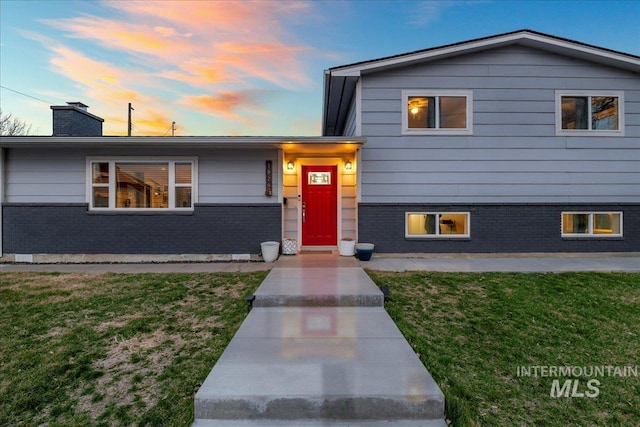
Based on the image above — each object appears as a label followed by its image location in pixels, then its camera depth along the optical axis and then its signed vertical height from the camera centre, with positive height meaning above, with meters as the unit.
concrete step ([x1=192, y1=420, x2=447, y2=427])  1.90 -1.38
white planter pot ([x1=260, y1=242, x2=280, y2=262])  6.74 -0.95
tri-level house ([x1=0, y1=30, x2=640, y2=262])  6.93 +0.78
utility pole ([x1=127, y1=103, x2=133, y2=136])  20.32 +5.73
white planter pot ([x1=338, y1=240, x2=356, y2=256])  7.04 -0.89
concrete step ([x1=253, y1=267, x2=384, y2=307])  3.83 -1.12
